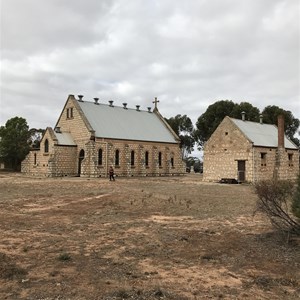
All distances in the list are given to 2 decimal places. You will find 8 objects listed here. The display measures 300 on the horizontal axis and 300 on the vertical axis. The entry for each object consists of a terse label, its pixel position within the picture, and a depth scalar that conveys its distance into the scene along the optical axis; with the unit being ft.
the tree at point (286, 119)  227.40
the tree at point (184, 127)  297.94
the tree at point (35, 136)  221.89
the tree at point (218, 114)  220.23
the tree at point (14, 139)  199.11
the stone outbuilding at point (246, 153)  120.64
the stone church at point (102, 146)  150.00
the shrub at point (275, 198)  32.75
